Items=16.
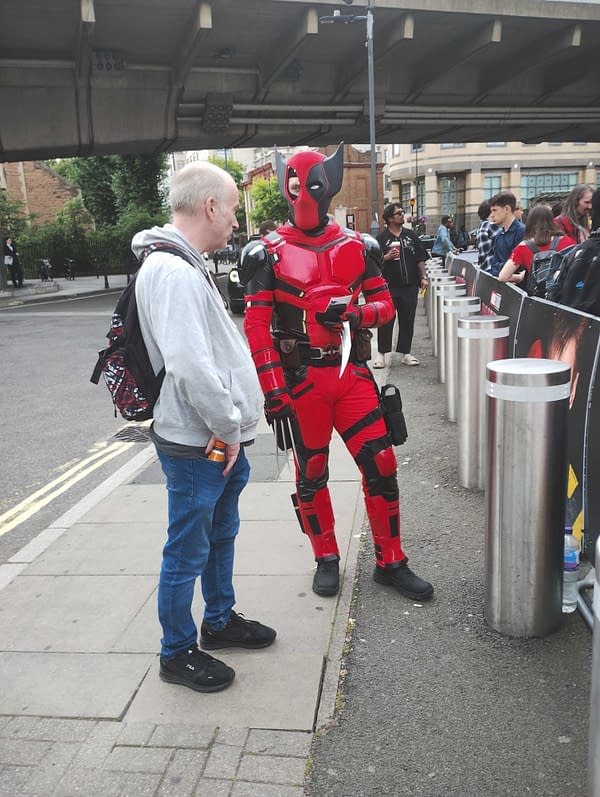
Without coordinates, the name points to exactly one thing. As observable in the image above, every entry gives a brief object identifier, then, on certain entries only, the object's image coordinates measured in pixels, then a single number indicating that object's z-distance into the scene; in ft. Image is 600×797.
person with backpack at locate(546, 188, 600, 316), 13.21
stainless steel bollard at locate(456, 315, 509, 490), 16.46
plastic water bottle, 10.82
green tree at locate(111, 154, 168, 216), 133.28
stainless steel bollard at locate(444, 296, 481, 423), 21.93
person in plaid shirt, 26.18
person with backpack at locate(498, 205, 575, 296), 21.29
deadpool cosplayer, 11.39
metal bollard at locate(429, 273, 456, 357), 32.85
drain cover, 23.11
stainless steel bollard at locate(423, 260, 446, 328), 39.78
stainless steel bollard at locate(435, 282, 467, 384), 27.30
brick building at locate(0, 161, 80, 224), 161.68
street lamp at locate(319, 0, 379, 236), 53.11
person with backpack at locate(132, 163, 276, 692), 8.14
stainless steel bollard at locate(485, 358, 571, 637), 9.70
